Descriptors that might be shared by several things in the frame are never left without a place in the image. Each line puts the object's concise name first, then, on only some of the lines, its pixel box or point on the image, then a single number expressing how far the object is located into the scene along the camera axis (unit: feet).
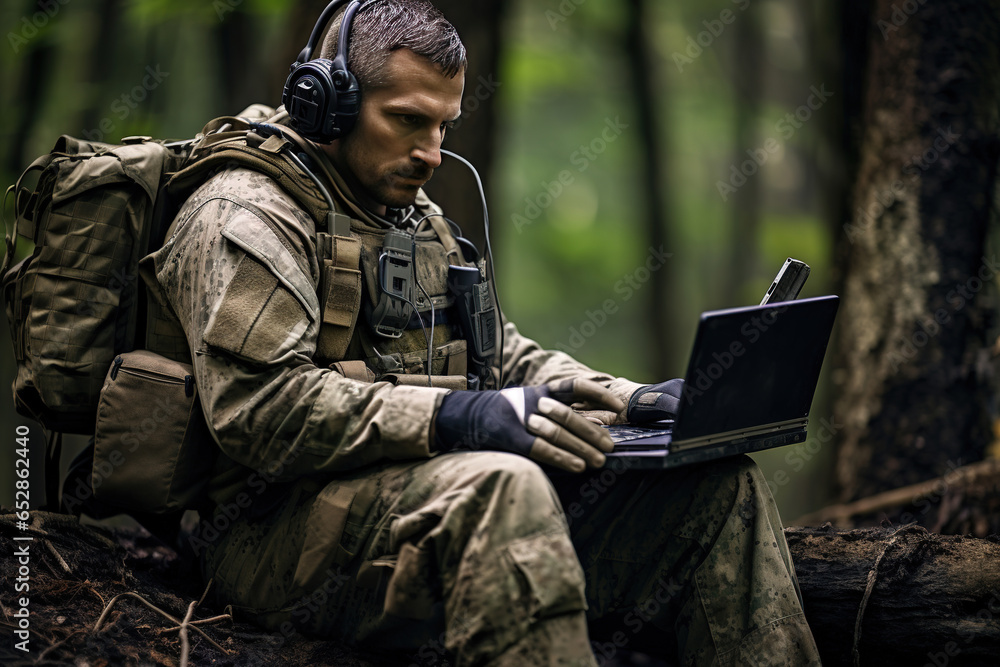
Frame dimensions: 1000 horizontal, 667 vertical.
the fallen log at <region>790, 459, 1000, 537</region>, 13.44
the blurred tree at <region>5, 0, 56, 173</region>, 20.30
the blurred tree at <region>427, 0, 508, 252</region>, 14.57
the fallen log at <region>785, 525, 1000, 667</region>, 8.93
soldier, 6.86
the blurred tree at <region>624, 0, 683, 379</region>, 30.89
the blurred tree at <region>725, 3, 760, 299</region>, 35.35
